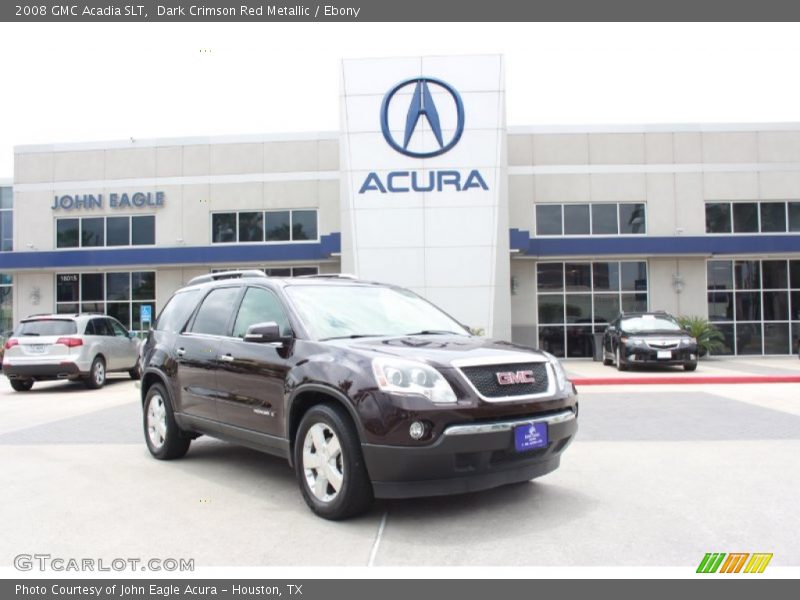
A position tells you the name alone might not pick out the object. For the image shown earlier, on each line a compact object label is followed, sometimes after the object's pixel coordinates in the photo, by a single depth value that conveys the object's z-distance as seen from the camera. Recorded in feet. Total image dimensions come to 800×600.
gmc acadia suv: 13.93
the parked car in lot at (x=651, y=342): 54.75
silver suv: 45.52
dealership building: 65.51
